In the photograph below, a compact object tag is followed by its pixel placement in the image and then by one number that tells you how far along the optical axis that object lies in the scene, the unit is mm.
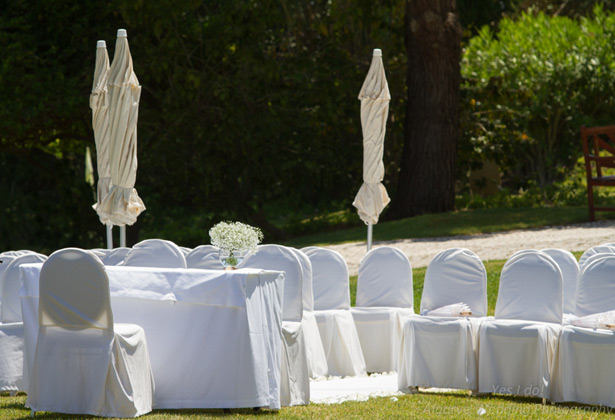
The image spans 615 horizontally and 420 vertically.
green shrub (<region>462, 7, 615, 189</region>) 39135
